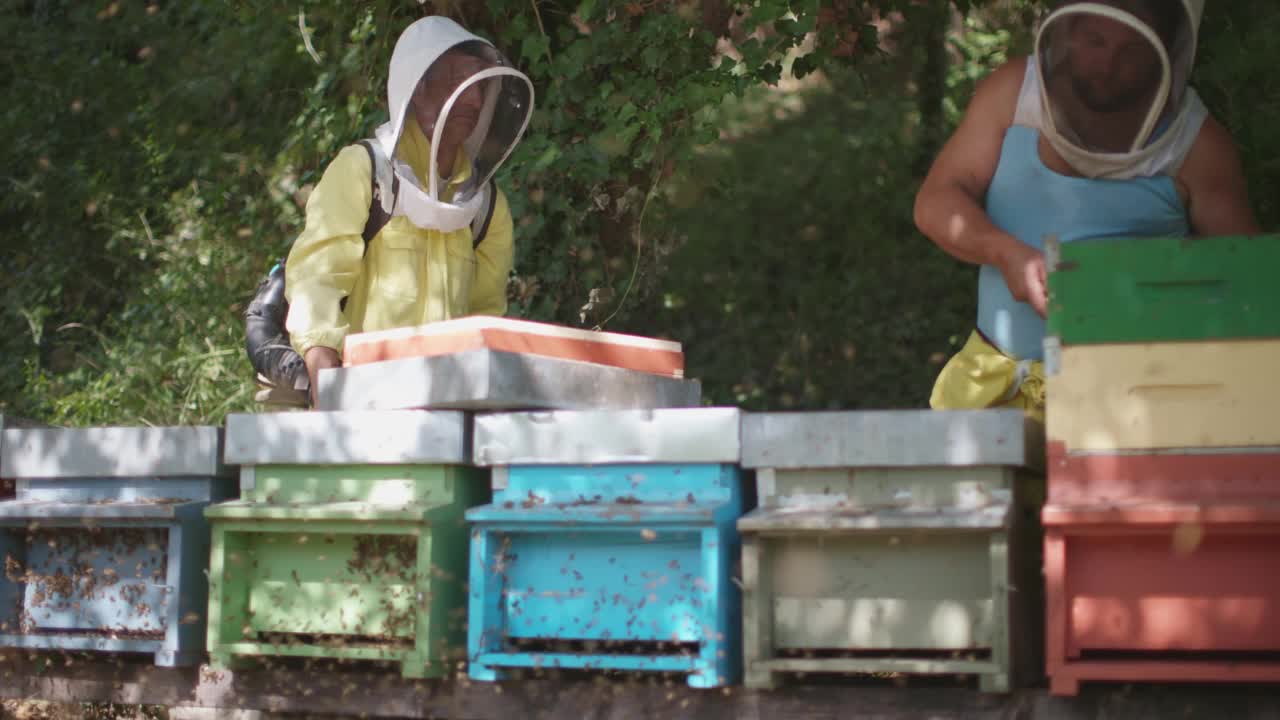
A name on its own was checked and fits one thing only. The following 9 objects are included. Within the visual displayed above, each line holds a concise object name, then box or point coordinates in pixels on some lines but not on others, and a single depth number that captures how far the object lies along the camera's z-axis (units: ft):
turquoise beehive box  15.25
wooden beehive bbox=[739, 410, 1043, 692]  14.62
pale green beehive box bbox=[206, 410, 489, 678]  16.08
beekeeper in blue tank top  17.53
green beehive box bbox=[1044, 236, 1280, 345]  13.96
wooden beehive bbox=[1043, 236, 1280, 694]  13.84
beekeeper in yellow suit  20.76
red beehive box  13.70
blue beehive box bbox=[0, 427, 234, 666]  17.57
